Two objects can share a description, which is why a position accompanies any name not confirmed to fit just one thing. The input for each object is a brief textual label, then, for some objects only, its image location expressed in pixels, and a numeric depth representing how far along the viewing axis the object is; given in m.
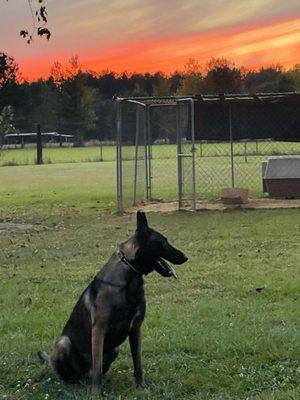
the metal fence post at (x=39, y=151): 38.06
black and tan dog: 3.69
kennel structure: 12.90
